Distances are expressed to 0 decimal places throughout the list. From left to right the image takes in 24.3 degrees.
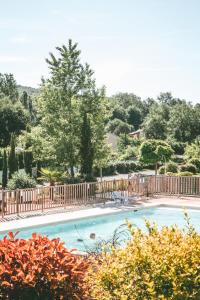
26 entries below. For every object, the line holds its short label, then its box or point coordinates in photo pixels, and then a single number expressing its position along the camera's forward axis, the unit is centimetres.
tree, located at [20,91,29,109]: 8067
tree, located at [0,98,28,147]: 5169
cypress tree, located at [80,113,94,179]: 2286
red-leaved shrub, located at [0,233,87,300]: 489
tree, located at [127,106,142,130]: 9100
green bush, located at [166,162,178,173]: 3183
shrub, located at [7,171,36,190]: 1927
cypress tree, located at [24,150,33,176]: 3356
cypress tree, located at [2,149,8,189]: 2829
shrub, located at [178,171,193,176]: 2386
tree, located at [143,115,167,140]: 6084
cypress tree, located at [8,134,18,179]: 3028
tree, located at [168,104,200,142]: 5653
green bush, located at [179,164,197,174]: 2872
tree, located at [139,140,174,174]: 3130
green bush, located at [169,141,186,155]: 5203
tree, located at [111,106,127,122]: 8494
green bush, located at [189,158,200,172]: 3116
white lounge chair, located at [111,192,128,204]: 1992
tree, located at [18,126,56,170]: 2373
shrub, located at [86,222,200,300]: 432
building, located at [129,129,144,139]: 7105
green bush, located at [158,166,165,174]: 3252
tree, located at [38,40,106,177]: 2358
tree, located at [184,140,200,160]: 3453
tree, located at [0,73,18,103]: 7406
